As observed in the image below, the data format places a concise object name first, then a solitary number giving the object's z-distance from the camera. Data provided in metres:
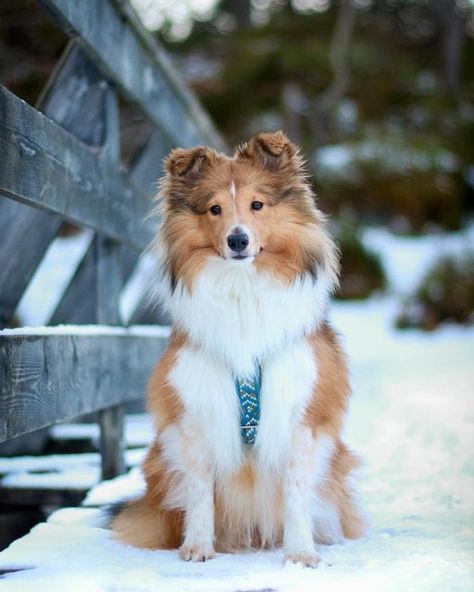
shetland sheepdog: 2.89
